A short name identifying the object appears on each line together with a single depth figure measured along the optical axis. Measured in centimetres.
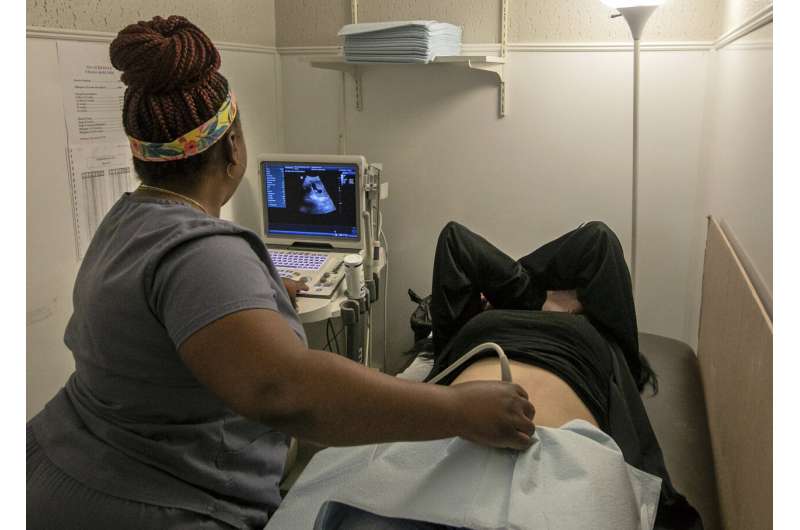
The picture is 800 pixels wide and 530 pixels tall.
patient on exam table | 101
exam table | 159
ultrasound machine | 242
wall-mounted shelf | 244
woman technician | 86
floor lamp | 211
